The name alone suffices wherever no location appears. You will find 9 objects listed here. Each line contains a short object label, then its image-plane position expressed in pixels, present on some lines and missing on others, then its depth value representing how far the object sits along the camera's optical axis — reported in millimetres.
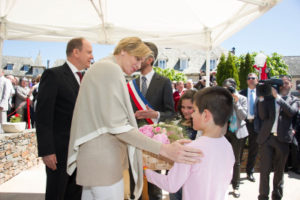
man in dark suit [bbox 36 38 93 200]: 2230
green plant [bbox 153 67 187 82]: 35812
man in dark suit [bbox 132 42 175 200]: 2805
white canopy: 5531
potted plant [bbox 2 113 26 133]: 5258
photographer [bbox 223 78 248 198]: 4527
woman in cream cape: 1412
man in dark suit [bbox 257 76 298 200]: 3635
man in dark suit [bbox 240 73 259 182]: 5449
